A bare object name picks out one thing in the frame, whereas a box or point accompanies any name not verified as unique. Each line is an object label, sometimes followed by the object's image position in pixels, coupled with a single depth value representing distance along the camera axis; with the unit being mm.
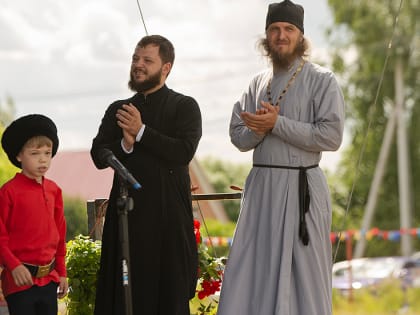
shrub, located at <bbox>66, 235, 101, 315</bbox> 9558
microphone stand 6987
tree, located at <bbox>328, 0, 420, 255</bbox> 49944
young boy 7427
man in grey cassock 8014
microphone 6898
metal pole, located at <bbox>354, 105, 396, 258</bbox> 50866
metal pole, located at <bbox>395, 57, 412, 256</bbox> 49804
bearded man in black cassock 8070
